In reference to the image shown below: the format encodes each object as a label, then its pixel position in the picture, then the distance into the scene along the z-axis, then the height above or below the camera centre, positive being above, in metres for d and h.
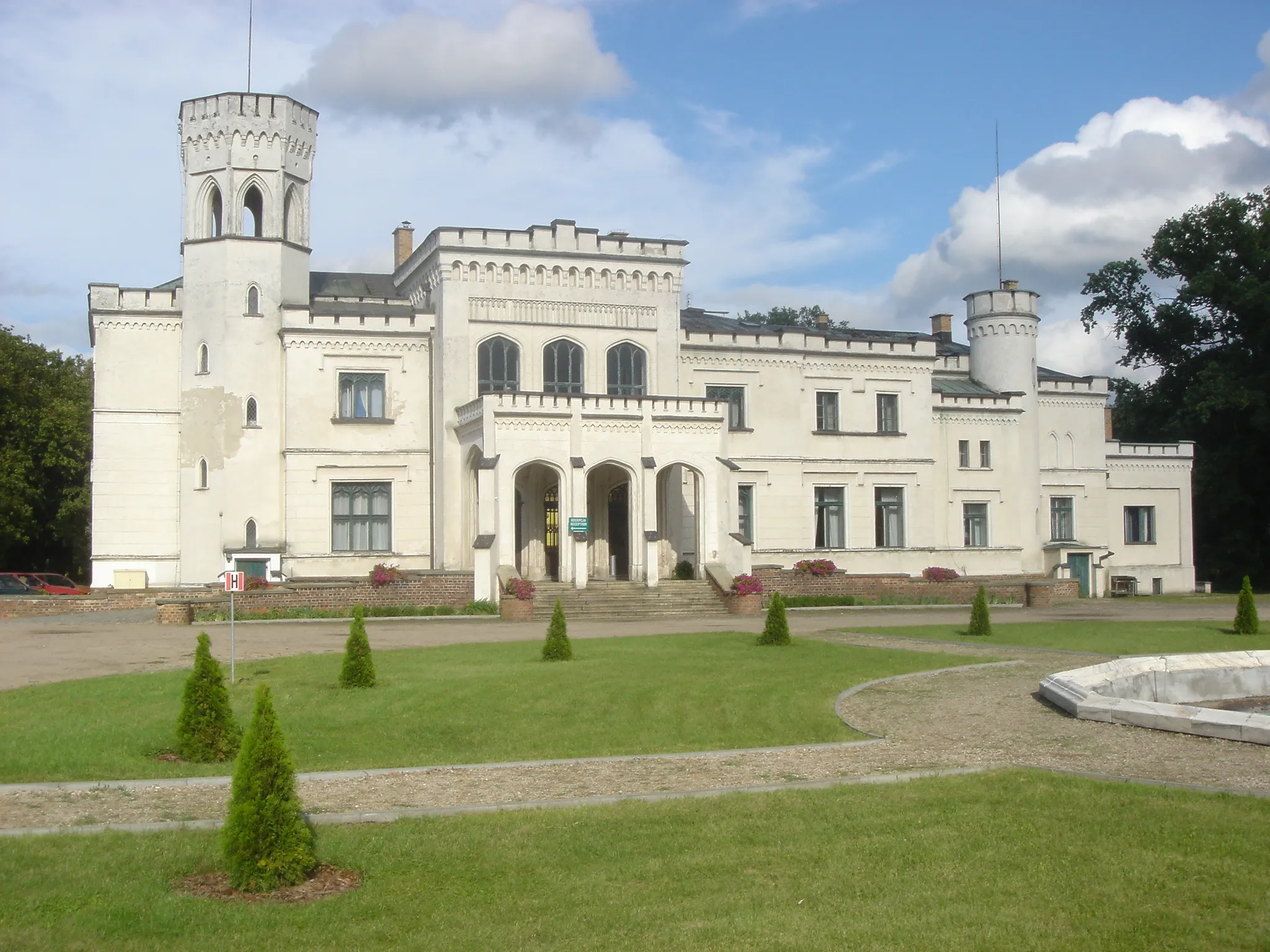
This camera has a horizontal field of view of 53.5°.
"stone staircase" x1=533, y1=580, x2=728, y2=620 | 34.59 -1.68
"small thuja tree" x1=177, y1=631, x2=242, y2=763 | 12.96 -1.82
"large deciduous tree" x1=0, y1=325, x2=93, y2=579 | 47.34 +3.84
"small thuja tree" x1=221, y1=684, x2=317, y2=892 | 8.10 -1.81
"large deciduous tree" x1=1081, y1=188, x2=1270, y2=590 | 53.22 +8.44
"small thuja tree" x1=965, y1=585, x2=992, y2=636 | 26.90 -1.75
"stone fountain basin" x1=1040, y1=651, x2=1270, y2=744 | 13.66 -1.94
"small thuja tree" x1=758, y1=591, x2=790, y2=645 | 23.98 -1.66
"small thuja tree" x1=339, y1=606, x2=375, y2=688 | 17.67 -1.74
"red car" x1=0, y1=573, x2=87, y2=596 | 41.78 -1.34
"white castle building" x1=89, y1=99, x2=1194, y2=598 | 38.56 +4.34
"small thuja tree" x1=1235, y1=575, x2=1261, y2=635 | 27.06 -1.75
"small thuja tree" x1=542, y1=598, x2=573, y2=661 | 21.23 -1.77
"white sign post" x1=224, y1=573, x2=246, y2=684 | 18.08 -0.56
